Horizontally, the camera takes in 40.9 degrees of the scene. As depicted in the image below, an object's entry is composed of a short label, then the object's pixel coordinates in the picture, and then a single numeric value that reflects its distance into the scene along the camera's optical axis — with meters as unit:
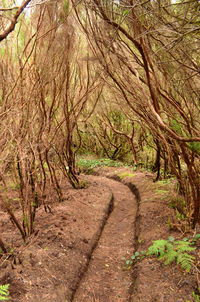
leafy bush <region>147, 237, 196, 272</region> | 3.14
